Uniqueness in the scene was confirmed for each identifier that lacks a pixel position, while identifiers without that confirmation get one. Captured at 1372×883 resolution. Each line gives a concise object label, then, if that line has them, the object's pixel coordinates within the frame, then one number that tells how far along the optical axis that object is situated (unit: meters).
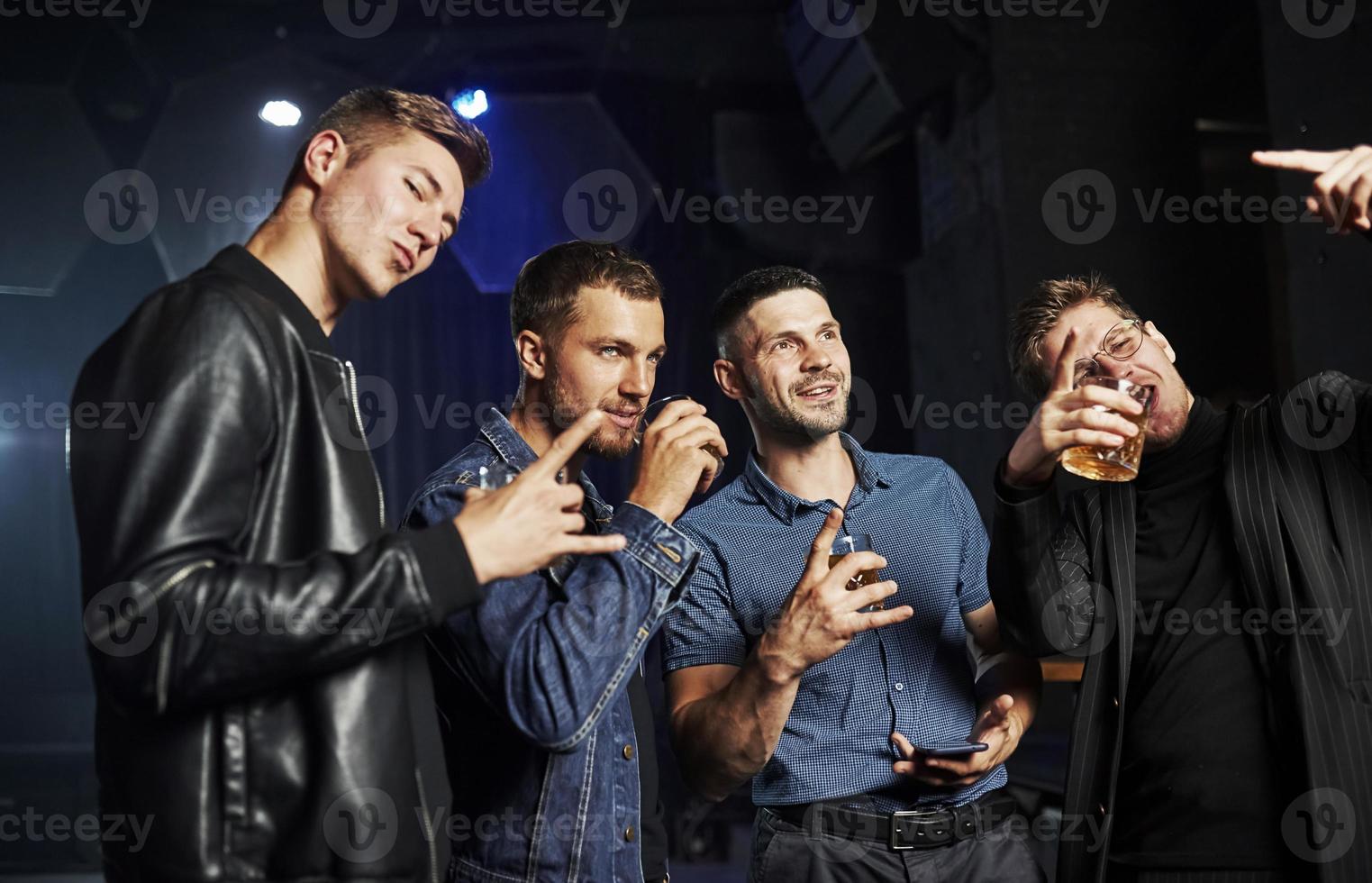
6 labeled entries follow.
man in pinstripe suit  1.47
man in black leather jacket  0.95
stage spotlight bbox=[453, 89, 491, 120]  4.98
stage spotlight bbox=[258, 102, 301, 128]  5.26
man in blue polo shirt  1.61
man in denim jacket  1.24
